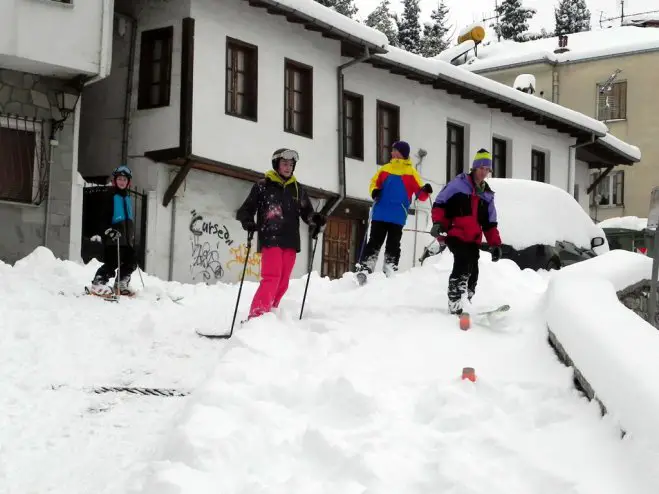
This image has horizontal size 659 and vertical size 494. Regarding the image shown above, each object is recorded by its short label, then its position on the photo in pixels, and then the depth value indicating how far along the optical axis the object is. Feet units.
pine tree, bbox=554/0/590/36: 167.81
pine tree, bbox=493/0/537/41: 166.91
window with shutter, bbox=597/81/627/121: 107.86
